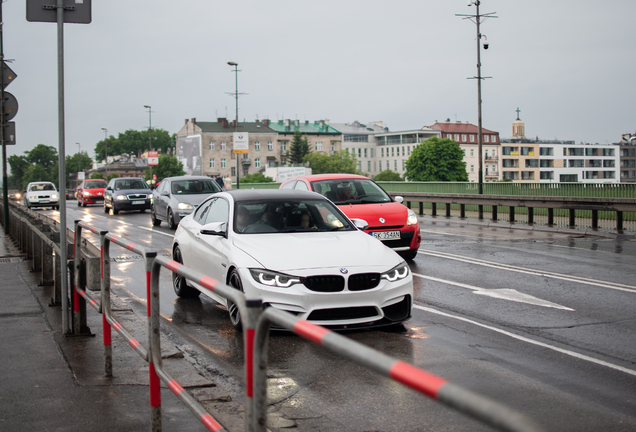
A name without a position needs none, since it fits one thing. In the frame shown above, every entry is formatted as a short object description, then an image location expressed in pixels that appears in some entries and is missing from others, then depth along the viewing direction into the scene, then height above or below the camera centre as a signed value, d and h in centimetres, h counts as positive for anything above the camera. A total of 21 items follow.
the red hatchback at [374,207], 1162 -29
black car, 2870 -13
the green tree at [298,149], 13125 +854
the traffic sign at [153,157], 7338 +393
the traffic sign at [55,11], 579 +163
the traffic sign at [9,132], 1695 +156
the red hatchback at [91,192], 3909 +2
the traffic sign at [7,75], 1634 +295
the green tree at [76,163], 14425 +708
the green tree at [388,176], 12938 +301
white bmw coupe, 584 -66
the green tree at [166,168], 10862 +410
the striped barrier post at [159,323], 274 -77
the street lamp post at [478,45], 2925 +666
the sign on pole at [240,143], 4556 +340
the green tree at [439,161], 10188 +465
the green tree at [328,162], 12812 +565
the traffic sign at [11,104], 1427 +194
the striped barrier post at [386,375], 140 -47
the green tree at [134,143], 16250 +1231
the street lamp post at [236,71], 4831 +890
